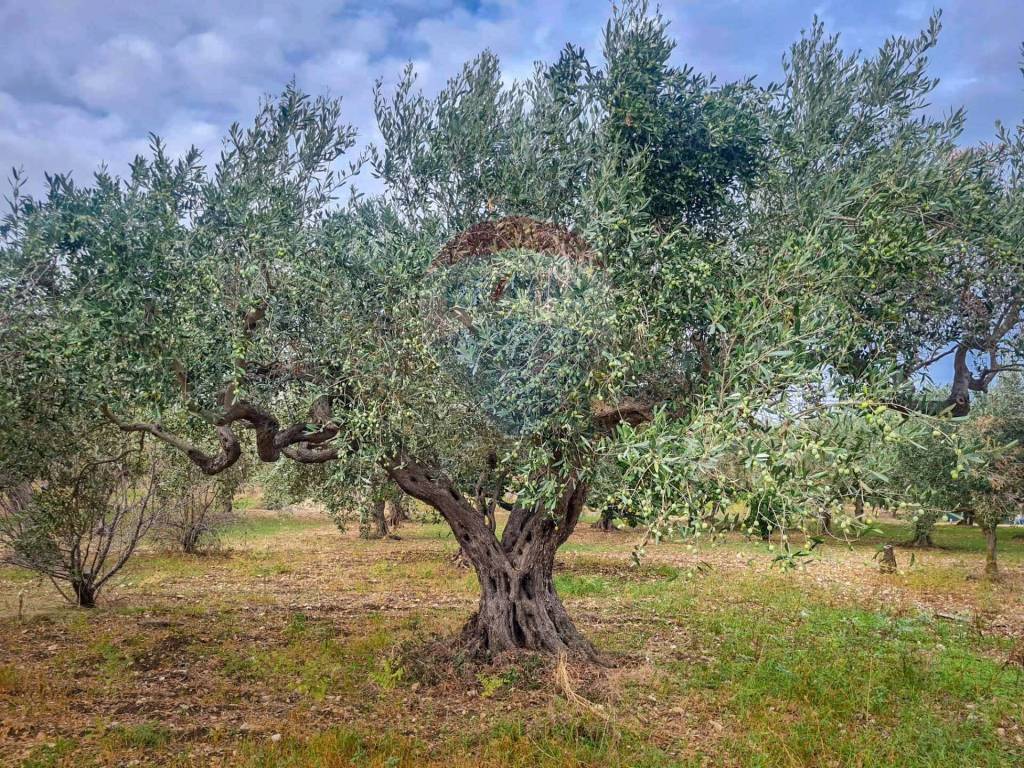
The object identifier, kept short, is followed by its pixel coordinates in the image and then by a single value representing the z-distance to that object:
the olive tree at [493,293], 8.95
